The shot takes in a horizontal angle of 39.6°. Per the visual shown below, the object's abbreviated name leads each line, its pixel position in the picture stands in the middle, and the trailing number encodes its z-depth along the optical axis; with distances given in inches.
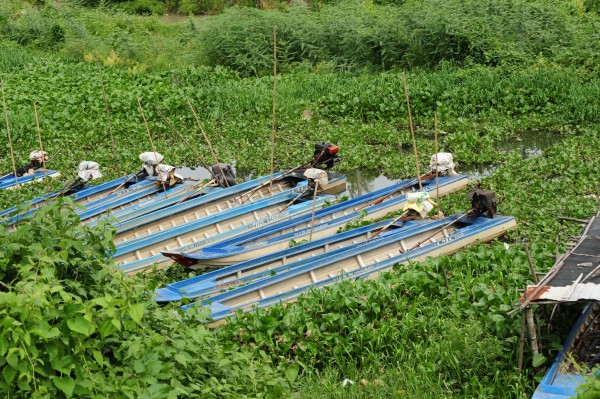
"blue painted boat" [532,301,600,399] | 257.3
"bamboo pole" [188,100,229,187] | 530.9
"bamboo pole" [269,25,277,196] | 505.7
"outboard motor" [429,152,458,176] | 520.4
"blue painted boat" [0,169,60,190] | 590.8
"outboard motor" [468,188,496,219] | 434.9
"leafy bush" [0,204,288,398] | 218.1
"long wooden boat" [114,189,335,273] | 447.5
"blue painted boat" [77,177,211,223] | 510.9
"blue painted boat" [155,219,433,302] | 375.9
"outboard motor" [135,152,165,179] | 546.6
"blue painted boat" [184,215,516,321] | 365.4
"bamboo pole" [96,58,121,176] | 599.4
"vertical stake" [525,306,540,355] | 273.0
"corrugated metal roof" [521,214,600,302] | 270.7
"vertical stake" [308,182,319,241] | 432.2
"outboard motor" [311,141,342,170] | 546.0
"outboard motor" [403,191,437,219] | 442.0
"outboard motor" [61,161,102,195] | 554.6
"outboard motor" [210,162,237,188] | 534.3
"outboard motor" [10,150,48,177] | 611.2
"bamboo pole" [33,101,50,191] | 544.2
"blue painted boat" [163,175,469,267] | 423.2
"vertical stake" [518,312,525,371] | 278.6
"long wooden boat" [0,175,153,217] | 542.3
